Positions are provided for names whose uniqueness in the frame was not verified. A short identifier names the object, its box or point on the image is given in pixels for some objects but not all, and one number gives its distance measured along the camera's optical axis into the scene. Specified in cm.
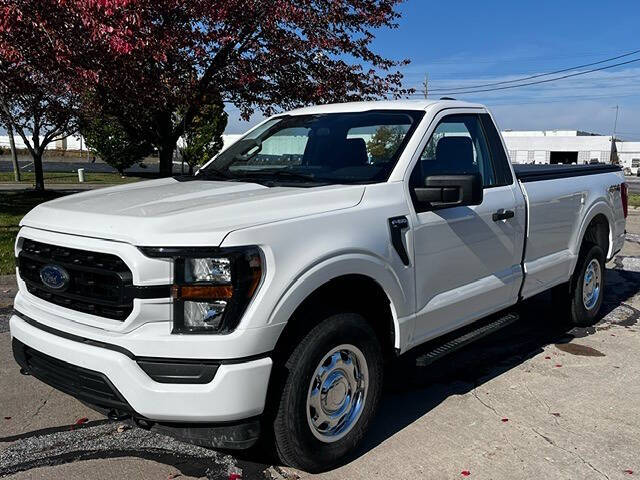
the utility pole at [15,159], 2730
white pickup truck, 276
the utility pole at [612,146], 7947
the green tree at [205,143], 3322
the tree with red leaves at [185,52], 729
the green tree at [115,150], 3688
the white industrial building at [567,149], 8369
